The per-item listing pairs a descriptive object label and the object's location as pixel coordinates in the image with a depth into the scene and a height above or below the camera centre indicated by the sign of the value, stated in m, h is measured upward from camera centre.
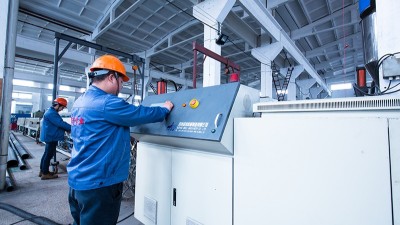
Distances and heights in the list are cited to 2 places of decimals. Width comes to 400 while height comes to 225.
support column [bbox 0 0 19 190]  2.51 +0.43
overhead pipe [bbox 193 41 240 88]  2.16 +0.77
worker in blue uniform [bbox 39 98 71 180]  2.93 -0.20
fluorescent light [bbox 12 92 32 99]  12.91 +1.39
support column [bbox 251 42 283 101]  4.48 +1.40
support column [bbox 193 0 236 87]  2.83 +1.33
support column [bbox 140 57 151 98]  6.87 +1.45
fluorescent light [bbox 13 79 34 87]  11.62 +1.97
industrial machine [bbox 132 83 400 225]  0.65 -0.16
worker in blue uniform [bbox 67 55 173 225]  1.05 -0.17
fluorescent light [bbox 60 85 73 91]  13.02 +1.95
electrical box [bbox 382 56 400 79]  1.03 +0.29
